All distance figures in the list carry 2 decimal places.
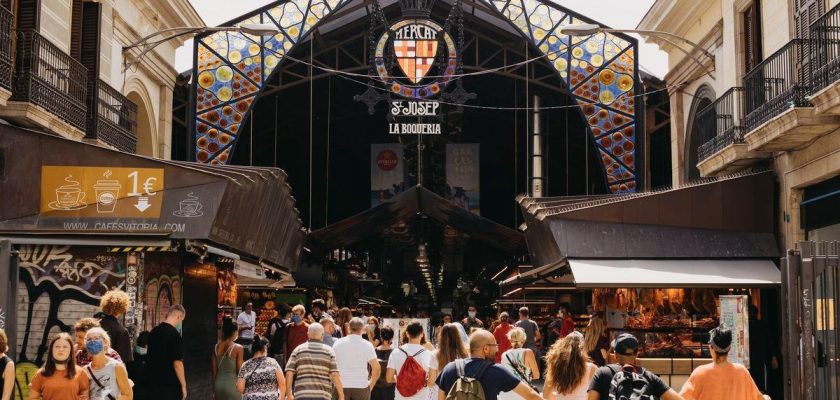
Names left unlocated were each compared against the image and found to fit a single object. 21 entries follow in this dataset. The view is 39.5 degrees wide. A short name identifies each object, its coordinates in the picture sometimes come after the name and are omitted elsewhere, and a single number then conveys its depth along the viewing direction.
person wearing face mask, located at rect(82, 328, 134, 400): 10.23
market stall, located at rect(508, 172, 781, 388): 19.89
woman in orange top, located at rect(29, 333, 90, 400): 9.86
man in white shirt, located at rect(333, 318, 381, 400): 13.20
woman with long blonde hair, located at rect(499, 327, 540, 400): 11.79
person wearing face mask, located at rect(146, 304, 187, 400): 12.39
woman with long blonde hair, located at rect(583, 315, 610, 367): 12.24
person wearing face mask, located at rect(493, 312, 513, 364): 20.73
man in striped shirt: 12.16
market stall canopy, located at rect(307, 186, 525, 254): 29.06
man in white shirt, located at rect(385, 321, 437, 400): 12.39
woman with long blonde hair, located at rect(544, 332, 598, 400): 9.84
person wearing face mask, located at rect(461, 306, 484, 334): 24.37
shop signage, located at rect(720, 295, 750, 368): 14.77
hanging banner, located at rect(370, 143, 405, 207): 42.69
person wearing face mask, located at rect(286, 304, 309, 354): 18.16
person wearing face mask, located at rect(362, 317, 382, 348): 20.09
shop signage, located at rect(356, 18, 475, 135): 28.64
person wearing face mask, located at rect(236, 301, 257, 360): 20.09
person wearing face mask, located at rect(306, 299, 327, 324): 21.81
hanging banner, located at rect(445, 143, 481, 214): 42.09
